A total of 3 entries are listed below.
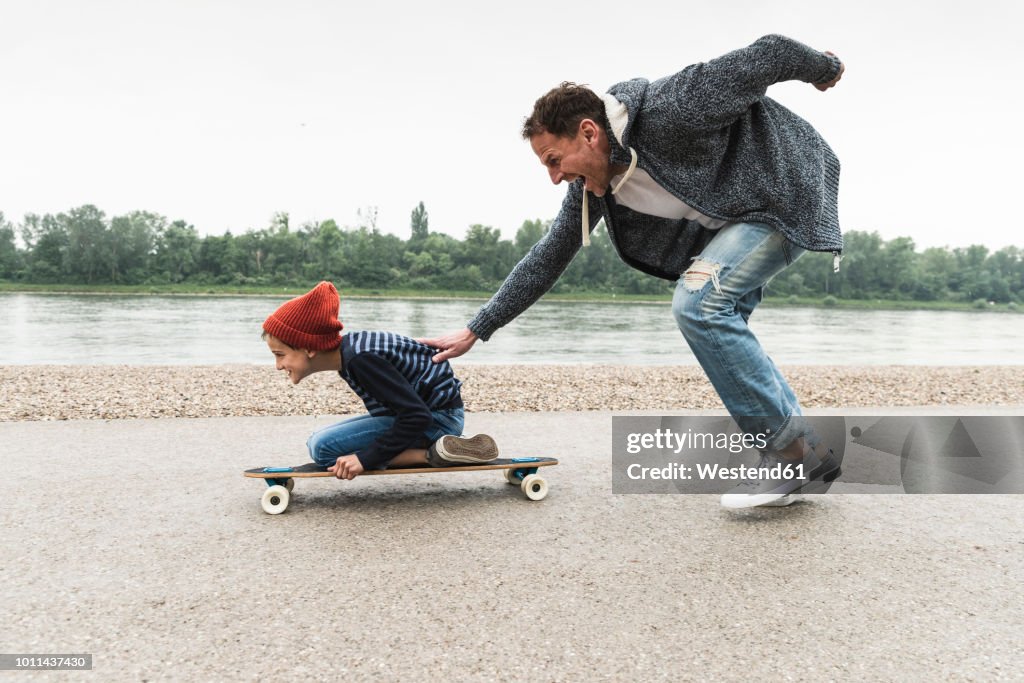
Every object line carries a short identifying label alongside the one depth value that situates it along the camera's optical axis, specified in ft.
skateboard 9.73
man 8.74
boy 9.55
